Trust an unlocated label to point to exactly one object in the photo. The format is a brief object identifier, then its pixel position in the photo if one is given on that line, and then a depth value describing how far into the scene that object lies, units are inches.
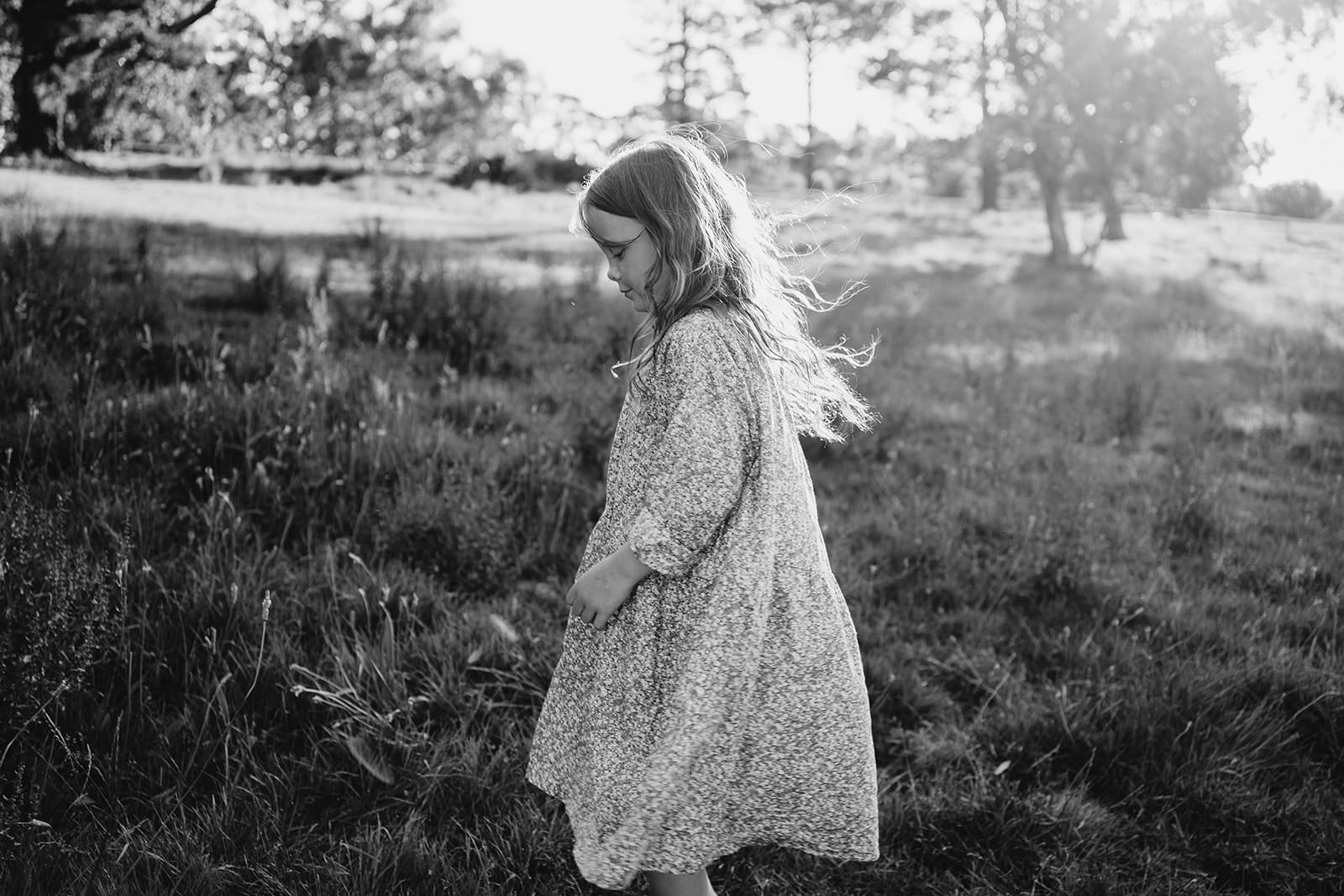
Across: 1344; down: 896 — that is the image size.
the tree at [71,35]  380.2
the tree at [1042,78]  582.9
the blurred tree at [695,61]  1480.1
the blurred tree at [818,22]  701.3
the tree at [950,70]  643.5
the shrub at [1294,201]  734.5
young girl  75.6
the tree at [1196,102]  547.8
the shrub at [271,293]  267.7
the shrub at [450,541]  152.3
